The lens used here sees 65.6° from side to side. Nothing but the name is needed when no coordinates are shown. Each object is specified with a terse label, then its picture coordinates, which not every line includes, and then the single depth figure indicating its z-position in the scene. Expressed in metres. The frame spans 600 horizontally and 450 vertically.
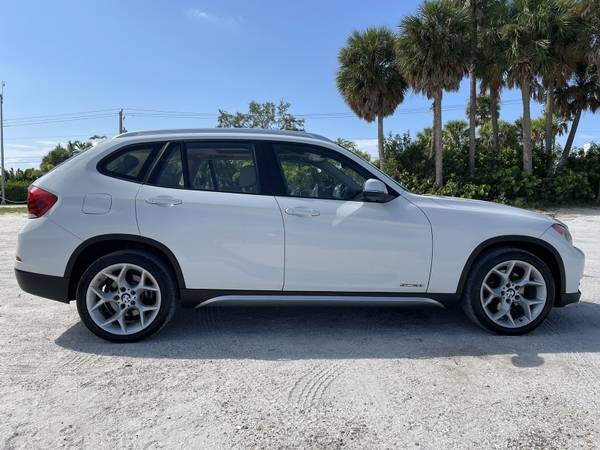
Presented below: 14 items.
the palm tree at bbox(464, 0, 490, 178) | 20.12
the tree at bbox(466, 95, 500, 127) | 34.48
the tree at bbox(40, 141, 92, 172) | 62.84
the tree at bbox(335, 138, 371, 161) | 28.69
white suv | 3.78
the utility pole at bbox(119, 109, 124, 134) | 42.56
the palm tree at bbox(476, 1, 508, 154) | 19.45
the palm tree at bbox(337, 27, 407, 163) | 22.77
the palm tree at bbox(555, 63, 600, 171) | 22.64
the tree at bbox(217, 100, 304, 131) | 41.94
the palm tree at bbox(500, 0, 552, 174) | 18.53
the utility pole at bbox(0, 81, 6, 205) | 39.77
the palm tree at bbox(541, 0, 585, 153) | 18.78
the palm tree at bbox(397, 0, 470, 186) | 18.97
